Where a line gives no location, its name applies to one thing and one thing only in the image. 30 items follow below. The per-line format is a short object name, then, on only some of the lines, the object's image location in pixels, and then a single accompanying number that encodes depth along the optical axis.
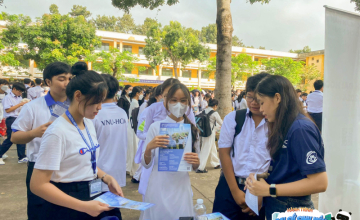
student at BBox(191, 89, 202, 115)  11.74
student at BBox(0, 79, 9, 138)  7.24
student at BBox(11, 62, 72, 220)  2.14
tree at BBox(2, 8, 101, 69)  20.48
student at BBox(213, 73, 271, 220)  2.04
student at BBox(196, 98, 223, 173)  5.65
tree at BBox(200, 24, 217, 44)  50.85
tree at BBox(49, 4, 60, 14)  41.12
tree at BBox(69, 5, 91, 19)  44.78
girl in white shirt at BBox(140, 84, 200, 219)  2.12
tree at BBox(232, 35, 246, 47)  53.18
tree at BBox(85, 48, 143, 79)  21.29
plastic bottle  1.82
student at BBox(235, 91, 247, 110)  9.65
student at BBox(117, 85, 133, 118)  6.91
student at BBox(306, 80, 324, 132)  6.78
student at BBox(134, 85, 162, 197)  2.37
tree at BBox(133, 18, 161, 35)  46.03
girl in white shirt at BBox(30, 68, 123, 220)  1.37
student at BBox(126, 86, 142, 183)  5.24
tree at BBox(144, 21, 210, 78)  24.44
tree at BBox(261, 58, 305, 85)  31.06
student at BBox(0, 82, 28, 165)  5.92
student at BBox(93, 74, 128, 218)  2.47
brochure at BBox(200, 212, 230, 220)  1.68
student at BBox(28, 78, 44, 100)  8.63
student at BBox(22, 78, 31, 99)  9.05
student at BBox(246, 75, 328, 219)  1.50
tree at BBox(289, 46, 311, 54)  51.31
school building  32.22
